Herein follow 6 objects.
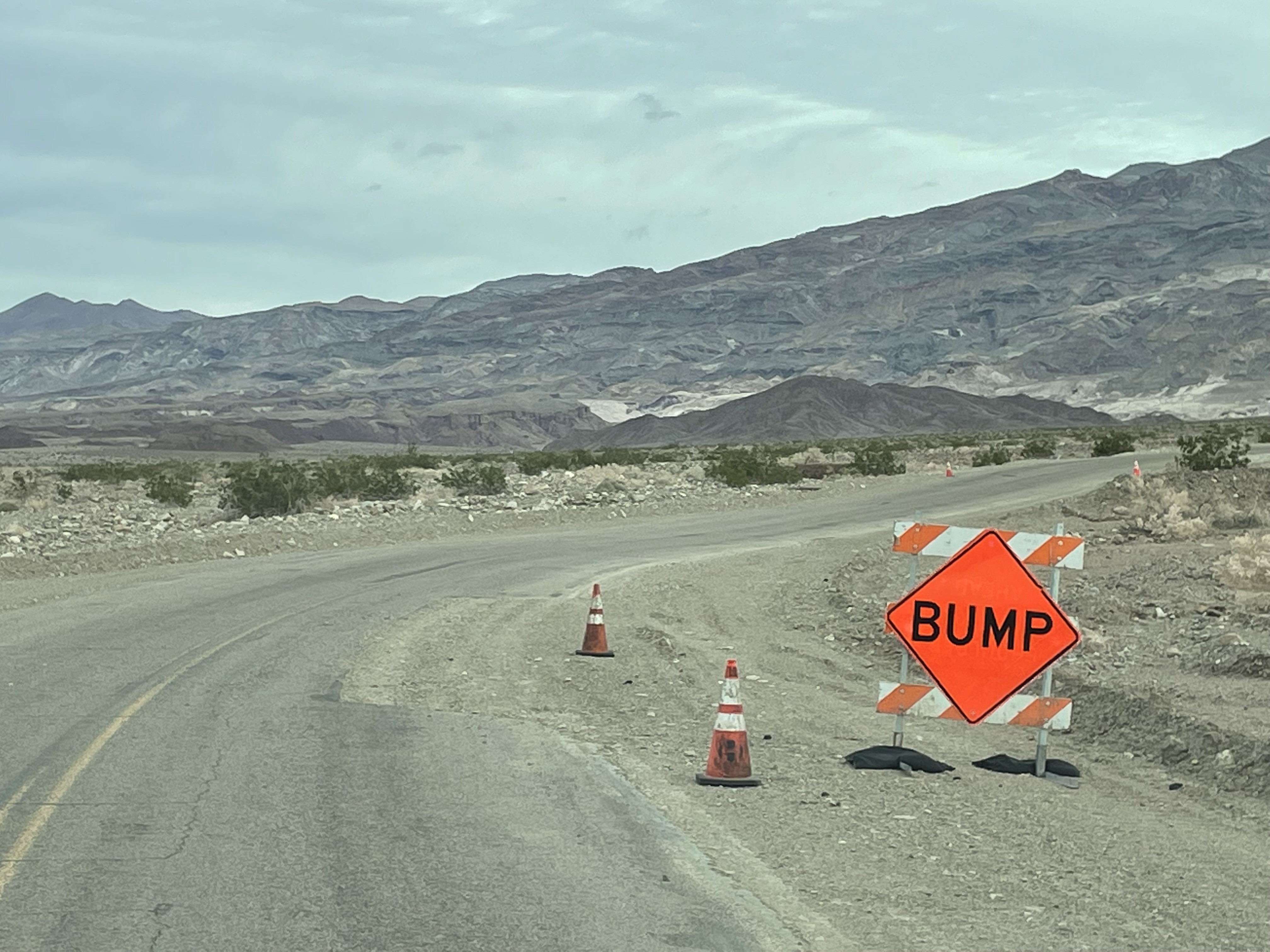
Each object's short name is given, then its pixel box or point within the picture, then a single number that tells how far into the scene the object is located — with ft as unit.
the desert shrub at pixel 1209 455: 118.83
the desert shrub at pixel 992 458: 189.98
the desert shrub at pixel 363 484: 138.21
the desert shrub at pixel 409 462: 198.08
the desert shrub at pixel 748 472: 153.99
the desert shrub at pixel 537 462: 192.08
